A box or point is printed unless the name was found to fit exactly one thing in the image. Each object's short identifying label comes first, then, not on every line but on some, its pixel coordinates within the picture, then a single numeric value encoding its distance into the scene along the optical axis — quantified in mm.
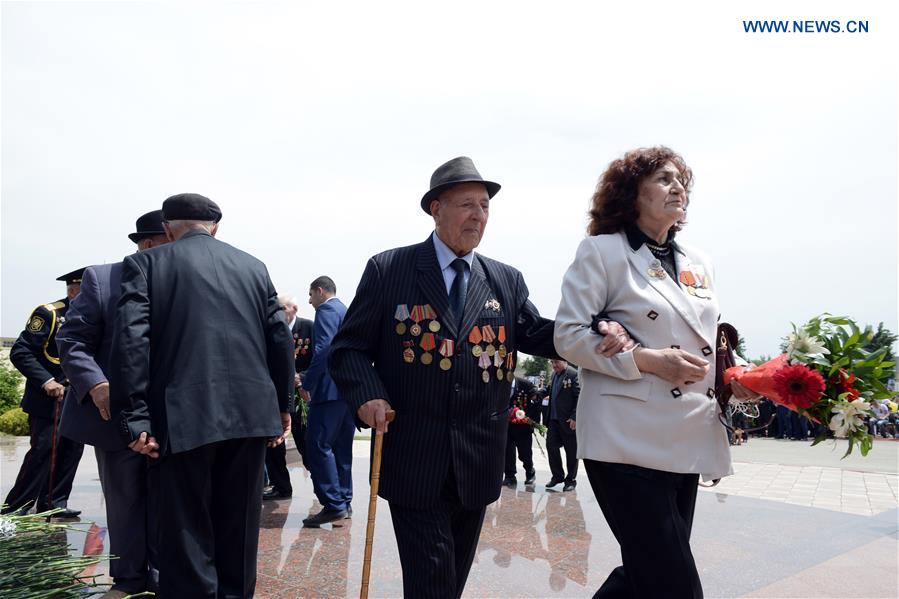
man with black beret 3199
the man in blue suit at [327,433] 6406
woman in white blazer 2672
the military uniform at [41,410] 6535
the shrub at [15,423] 14852
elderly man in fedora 2875
